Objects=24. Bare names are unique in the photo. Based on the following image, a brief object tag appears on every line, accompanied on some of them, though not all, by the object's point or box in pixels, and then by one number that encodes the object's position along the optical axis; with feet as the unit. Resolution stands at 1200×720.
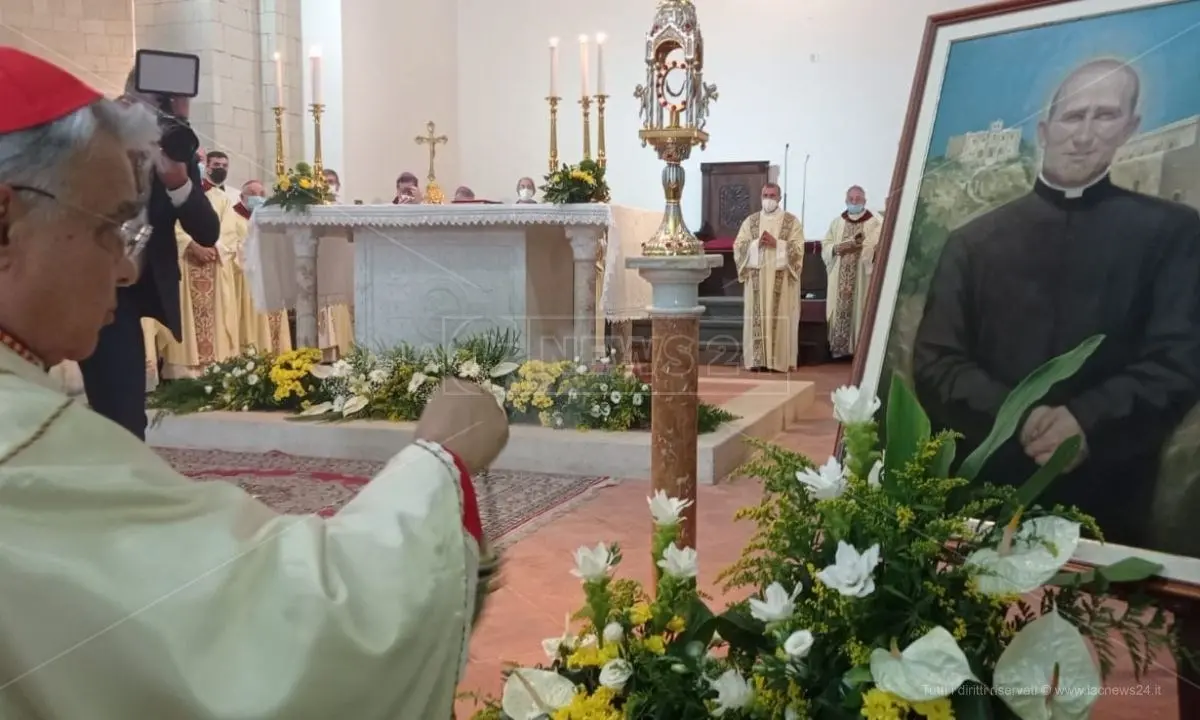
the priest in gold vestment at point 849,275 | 29.68
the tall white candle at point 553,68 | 17.16
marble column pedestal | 7.09
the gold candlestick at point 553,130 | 17.05
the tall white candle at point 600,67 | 16.21
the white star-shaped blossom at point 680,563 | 4.56
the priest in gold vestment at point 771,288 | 27.91
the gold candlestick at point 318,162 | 11.52
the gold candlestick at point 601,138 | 15.89
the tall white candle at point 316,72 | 11.14
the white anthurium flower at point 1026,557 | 3.82
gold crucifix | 21.54
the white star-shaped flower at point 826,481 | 4.21
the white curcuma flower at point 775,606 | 4.04
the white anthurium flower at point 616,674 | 4.30
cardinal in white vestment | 2.37
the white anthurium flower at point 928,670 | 3.52
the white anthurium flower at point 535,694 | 4.39
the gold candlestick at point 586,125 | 16.16
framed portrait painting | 4.32
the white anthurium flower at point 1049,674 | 3.64
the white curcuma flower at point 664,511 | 4.65
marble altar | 15.93
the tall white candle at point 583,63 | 15.85
